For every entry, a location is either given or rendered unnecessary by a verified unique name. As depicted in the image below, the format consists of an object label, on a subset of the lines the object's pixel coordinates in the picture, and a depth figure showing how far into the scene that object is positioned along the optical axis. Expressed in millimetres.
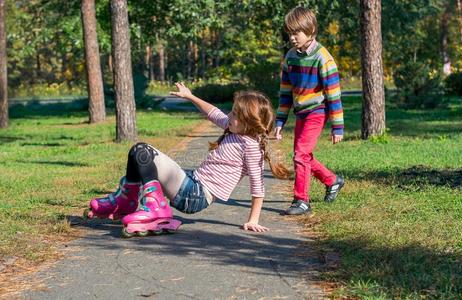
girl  6430
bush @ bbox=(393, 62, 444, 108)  26344
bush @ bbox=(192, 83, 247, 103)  37125
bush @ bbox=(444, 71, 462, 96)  37538
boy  7340
